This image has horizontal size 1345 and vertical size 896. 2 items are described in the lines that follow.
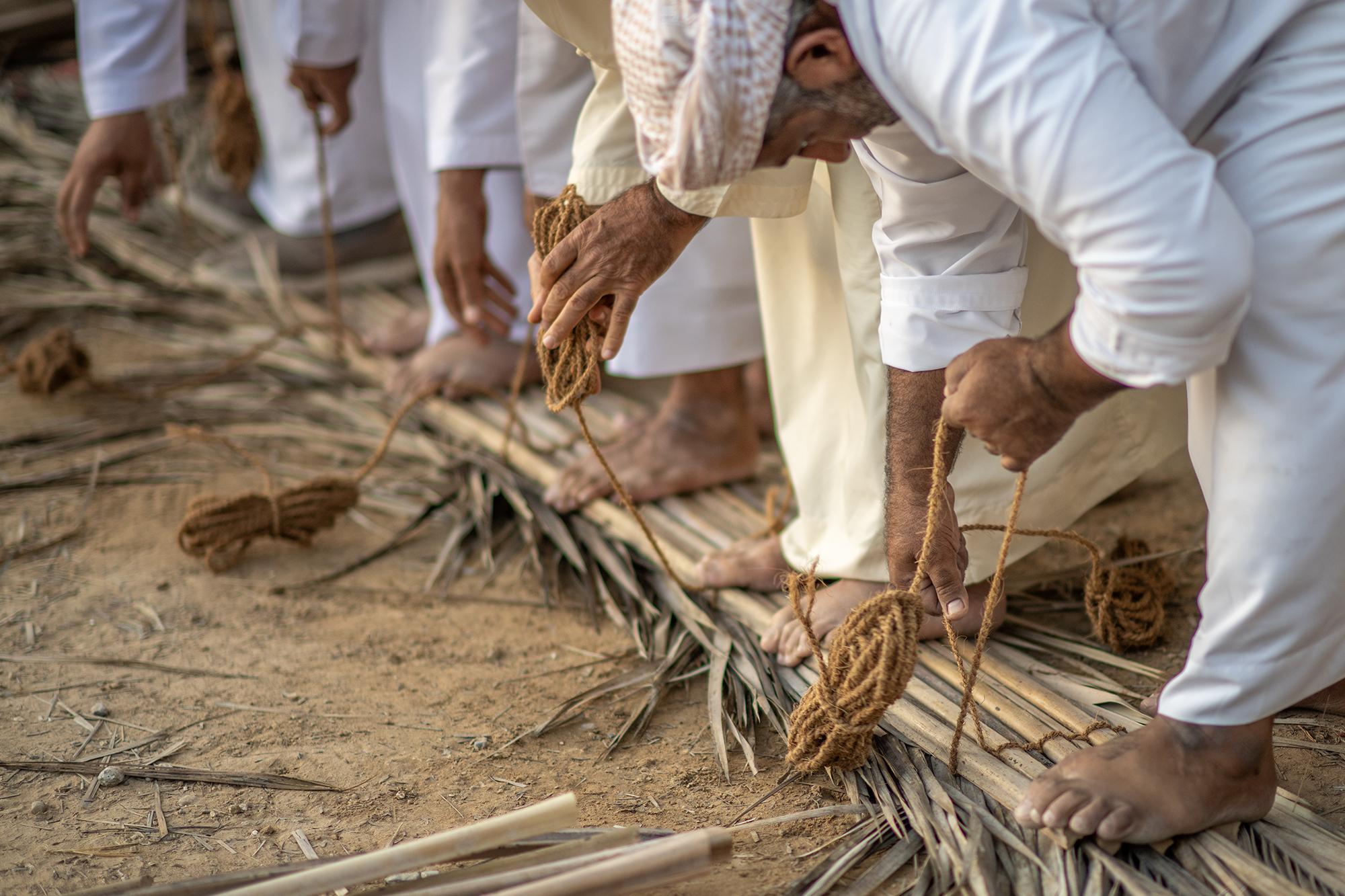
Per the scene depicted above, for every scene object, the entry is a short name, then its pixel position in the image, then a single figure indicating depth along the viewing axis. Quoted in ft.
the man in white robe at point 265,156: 8.78
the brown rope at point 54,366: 9.16
